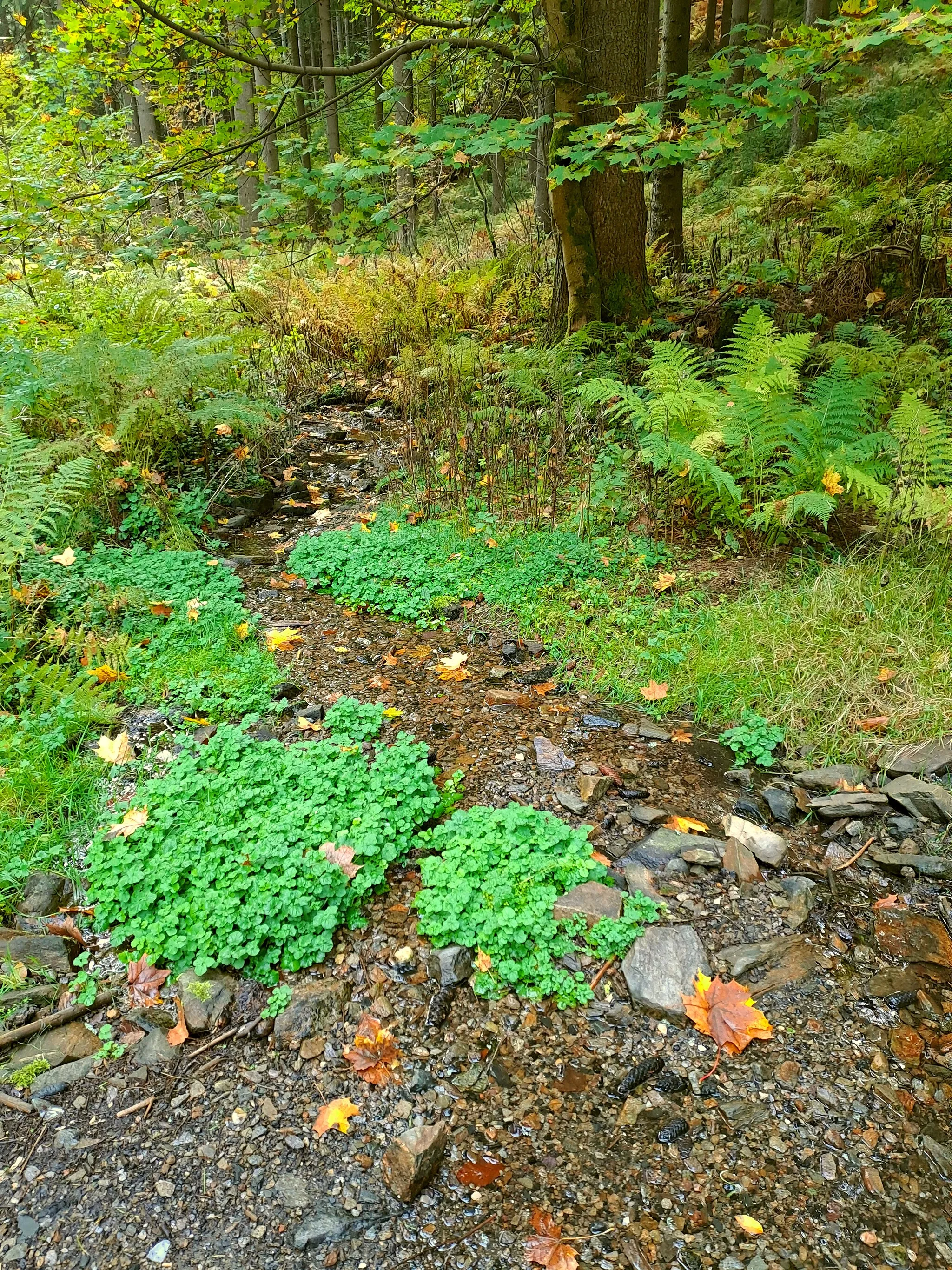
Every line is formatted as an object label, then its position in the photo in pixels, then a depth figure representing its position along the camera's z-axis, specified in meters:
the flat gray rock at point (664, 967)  2.49
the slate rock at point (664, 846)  3.01
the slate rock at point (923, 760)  3.22
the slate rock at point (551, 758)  3.45
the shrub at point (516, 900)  2.58
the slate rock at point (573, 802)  3.23
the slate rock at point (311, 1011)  2.46
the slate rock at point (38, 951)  2.60
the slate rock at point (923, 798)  3.08
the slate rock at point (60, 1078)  2.31
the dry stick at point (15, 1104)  2.26
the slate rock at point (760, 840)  2.98
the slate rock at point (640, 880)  2.86
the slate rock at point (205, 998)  2.49
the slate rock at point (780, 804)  3.20
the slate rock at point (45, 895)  2.77
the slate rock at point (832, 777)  3.28
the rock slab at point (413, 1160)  2.02
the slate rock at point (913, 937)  2.64
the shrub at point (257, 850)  2.61
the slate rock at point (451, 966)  2.58
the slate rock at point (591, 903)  2.71
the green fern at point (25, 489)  3.91
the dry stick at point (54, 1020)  2.40
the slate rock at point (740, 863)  2.91
